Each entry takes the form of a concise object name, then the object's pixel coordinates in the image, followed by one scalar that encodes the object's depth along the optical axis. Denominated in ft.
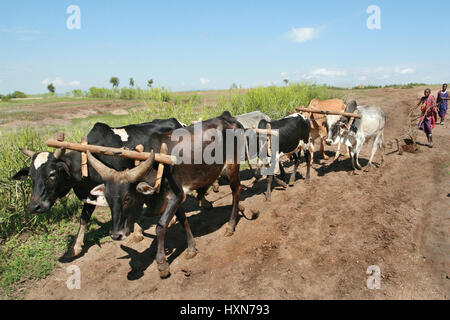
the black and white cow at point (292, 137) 23.99
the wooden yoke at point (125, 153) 13.20
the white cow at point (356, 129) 28.02
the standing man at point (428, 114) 33.32
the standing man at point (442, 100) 36.55
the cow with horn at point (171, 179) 12.42
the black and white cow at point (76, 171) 14.52
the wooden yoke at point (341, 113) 26.27
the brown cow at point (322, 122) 33.28
